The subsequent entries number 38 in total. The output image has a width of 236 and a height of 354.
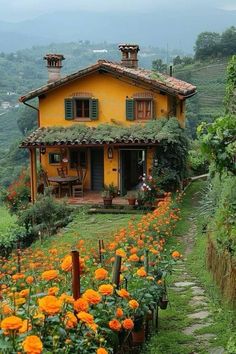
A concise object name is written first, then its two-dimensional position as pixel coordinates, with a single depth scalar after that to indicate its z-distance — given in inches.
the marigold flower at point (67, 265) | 244.1
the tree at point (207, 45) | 2672.2
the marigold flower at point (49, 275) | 220.7
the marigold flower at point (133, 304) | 231.0
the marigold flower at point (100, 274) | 232.8
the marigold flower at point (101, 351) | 179.9
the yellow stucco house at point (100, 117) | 879.7
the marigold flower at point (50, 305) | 184.2
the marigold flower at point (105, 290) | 220.1
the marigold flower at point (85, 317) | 193.2
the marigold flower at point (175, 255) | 296.8
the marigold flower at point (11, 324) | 171.9
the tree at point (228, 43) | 2576.3
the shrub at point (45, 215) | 772.0
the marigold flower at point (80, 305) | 203.8
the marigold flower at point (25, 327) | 186.2
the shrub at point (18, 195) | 906.7
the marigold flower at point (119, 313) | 223.6
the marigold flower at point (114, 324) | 211.0
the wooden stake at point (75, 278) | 227.8
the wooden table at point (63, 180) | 872.9
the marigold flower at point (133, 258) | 284.2
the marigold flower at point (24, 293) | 214.8
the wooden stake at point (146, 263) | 286.0
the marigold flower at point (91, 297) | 208.2
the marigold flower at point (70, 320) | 199.5
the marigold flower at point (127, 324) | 218.4
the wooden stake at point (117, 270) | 257.1
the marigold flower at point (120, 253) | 267.2
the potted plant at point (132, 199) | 807.5
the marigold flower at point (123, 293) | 229.8
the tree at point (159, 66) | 2266.6
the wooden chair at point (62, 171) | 915.4
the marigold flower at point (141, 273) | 258.4
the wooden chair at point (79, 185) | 887.1
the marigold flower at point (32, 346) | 164.6
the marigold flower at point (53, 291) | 212.8
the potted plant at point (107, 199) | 818.2
